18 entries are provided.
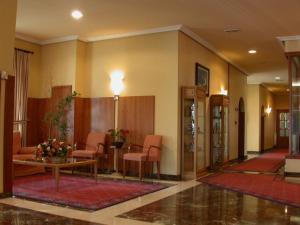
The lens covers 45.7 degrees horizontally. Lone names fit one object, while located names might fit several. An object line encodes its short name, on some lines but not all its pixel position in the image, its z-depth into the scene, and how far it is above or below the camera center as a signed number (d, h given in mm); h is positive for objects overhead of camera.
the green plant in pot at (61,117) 8852 +98
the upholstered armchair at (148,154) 7590 -706
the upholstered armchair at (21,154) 7880 -759
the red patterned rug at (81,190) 5547 -1248
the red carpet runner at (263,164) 10002 -1321
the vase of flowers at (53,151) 6542 -560
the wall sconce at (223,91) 11078 +978
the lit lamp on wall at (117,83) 8727 +946
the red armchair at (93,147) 8227 -638
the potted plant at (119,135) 8367 -322
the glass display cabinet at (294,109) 8594 +338
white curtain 8859 +774
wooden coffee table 6238 -770
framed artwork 9039 +1200
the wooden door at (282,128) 20641 -307
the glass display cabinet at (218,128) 9961 -167
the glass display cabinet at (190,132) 8094 -229
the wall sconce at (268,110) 18614 +687
